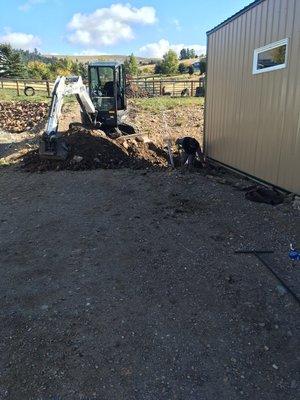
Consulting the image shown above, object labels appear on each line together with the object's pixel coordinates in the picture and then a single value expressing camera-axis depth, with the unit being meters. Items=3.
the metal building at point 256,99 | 6.76
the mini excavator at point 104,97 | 12.38
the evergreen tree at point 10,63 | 51.81
